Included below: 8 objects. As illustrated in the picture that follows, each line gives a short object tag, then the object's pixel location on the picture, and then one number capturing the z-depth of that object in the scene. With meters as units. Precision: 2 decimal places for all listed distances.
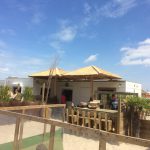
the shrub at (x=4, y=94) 7.47
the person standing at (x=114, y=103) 7.64
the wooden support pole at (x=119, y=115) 6.00
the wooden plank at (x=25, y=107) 3.31
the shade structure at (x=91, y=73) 9.35
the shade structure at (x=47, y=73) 11.62
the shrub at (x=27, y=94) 10.50
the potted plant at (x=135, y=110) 6.09
